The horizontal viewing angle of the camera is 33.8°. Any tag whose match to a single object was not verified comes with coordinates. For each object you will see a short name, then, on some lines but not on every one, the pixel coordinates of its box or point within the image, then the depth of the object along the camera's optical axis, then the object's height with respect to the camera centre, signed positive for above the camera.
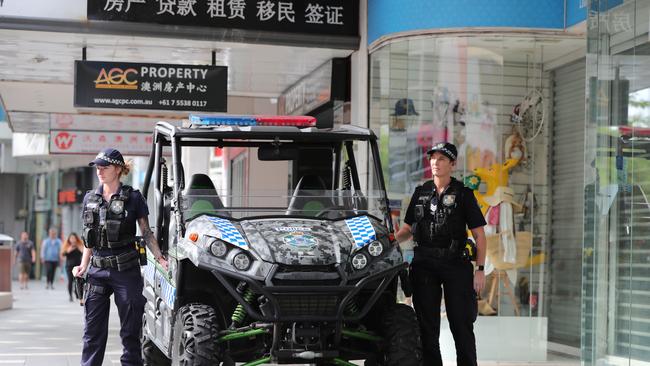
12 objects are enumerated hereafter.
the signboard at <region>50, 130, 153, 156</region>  21.98 +1.15
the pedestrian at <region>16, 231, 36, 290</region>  35.69 -2.13
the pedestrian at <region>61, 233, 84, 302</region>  24.38 -1.30
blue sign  11.31 +2.04
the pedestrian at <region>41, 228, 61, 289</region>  32.50 -1.62
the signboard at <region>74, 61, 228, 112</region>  13.02 +1.38
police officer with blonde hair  8.22 -0.49
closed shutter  13.12 +0.05
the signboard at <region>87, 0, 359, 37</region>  12.33 +2.19
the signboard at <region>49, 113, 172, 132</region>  21.88 +1.54
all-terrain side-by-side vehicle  6.69 -0.40
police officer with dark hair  8.07 -0.42
